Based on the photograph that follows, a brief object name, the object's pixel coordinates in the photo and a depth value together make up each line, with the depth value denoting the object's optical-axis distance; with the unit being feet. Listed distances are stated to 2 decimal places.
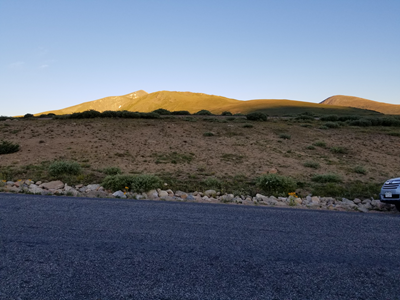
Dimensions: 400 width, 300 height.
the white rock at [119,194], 30.83
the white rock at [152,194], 31.32
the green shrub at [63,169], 40.91
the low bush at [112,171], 42.22
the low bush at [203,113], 132.72
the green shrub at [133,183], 33.76
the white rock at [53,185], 34.81
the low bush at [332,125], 90.29
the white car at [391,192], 25.12
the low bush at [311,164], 49.14
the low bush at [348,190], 35.27
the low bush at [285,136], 72.64
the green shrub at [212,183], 37.02
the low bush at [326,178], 41.29
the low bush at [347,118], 111.98
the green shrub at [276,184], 36.11
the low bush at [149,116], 99.30
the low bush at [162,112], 123.11
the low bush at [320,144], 66.16
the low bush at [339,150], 61.63
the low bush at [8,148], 54.39
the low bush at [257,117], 101.40
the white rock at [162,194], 32.00
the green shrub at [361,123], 96.32
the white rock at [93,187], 34.65
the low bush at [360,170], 46.82
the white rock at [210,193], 33.50
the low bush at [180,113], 128.47
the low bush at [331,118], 108.37
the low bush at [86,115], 95.76
